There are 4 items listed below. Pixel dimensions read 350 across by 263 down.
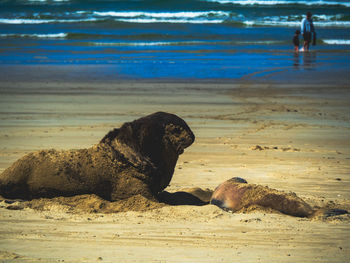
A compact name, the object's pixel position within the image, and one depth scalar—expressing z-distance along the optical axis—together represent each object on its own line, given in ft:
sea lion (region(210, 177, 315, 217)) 34.81
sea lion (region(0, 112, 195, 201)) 36.01
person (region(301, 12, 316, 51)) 157.89
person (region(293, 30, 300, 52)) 153.28
